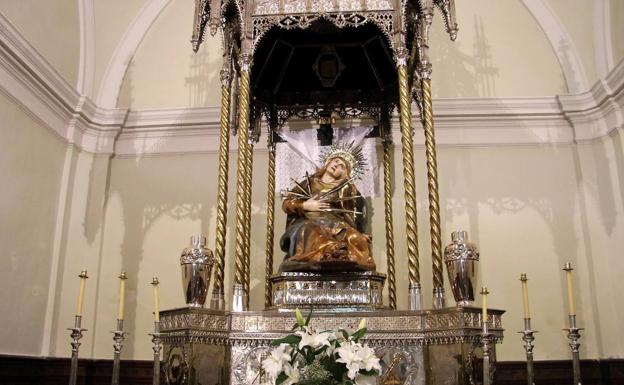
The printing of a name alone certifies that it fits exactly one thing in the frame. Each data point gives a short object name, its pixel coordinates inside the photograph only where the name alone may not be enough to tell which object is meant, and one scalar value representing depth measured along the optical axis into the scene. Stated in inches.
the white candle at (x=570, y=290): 189.0
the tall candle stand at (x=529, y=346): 190.7
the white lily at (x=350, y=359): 125.3
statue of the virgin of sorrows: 231.8
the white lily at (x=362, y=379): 129.1
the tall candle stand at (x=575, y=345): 187.2
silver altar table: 189.5
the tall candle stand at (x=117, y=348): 180.9
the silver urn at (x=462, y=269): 205.0
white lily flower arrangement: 126.5
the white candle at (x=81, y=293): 185.1
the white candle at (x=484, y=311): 177.7
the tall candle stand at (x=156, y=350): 182.1
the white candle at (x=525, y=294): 198.4
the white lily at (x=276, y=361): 129.0
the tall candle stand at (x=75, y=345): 182.5
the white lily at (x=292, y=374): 129.1
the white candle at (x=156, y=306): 186.1
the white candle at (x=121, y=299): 186.9
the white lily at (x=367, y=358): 126.6
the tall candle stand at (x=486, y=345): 170.6
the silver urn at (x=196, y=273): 210.8
